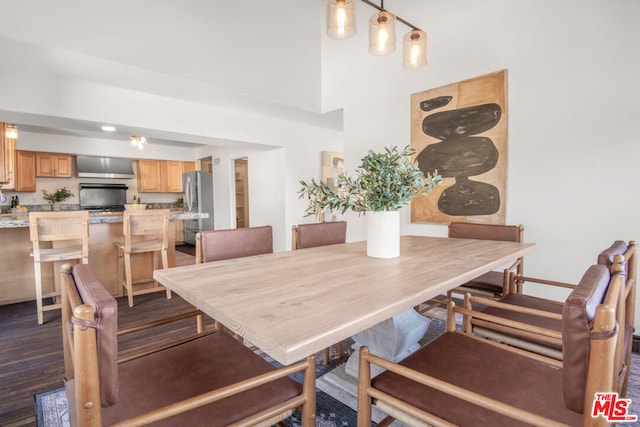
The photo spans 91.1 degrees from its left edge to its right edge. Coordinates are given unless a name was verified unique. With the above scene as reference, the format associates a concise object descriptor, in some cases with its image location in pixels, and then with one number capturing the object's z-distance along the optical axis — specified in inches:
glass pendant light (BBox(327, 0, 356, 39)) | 68.6
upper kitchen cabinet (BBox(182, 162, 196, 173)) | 279.0
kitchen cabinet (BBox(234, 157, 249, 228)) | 269.6
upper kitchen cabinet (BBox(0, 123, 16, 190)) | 133.0
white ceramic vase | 58.0
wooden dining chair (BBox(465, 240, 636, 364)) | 43.3
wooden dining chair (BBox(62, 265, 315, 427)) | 24.0
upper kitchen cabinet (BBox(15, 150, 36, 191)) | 208.2
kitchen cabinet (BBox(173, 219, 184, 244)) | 276.6
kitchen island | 117.6
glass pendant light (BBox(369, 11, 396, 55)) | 74.0
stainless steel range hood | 234.2
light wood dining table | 27.4
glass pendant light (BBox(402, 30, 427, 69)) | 83.0
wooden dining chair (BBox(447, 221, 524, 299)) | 79.8
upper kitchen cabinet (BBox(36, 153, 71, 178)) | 219.8
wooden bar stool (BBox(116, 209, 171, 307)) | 117.2
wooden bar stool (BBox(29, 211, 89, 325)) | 101.7
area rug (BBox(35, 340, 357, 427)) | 56.8
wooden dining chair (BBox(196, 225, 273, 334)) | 59.2
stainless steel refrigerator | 246.1
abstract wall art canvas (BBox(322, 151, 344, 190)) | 203.0
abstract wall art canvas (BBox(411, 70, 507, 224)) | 105.9
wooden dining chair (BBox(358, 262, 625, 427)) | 23.0
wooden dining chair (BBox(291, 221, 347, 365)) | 75.6
